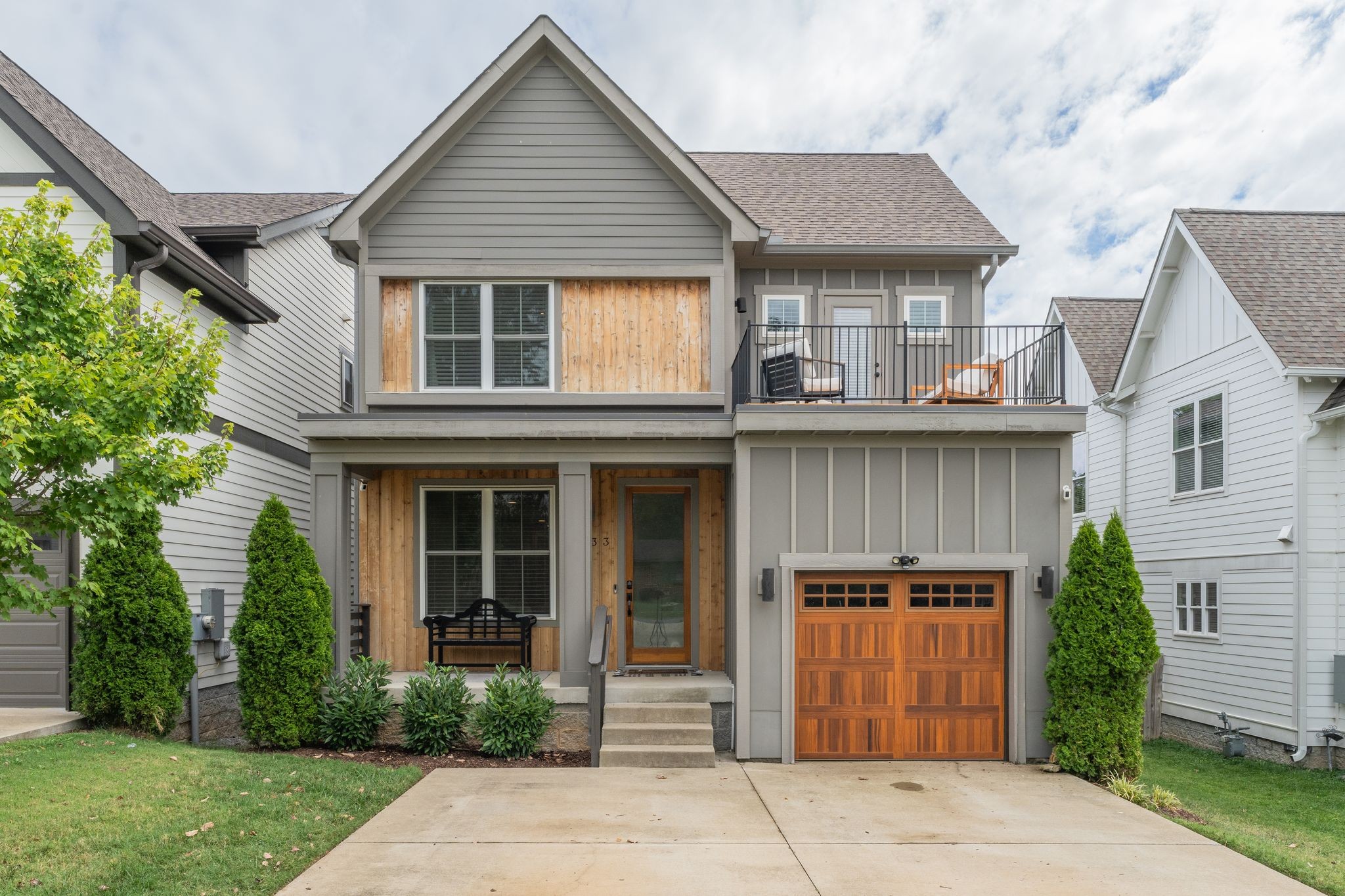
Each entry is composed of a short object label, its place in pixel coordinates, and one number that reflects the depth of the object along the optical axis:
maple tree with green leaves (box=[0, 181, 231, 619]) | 5.98
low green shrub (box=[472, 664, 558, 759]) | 9.12
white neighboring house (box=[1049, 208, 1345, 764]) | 11.19
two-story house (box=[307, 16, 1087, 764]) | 9.42
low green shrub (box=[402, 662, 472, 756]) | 9.20
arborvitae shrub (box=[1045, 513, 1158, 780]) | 8.65
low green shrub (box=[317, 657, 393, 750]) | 9.22
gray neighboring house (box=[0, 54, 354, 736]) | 9.25
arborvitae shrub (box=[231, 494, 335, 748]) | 9.06
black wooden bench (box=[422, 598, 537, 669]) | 10.85
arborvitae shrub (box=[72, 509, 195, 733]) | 8.59
